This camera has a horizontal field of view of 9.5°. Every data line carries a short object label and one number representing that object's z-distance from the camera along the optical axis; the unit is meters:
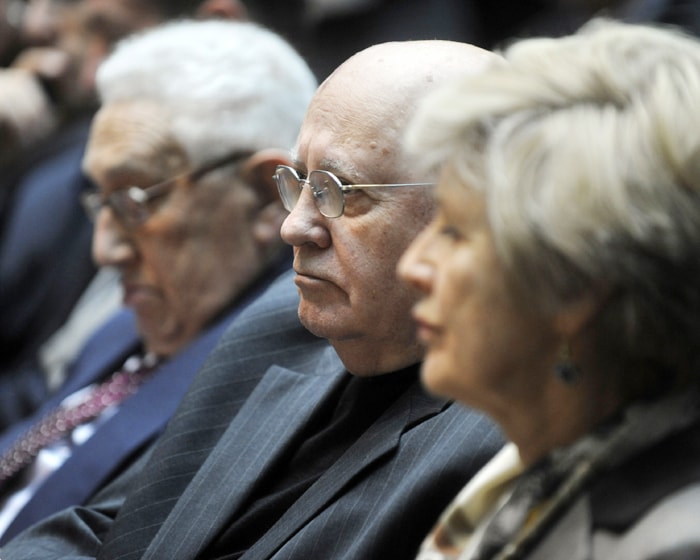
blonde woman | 2.76
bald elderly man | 2.97
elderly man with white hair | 3.41
